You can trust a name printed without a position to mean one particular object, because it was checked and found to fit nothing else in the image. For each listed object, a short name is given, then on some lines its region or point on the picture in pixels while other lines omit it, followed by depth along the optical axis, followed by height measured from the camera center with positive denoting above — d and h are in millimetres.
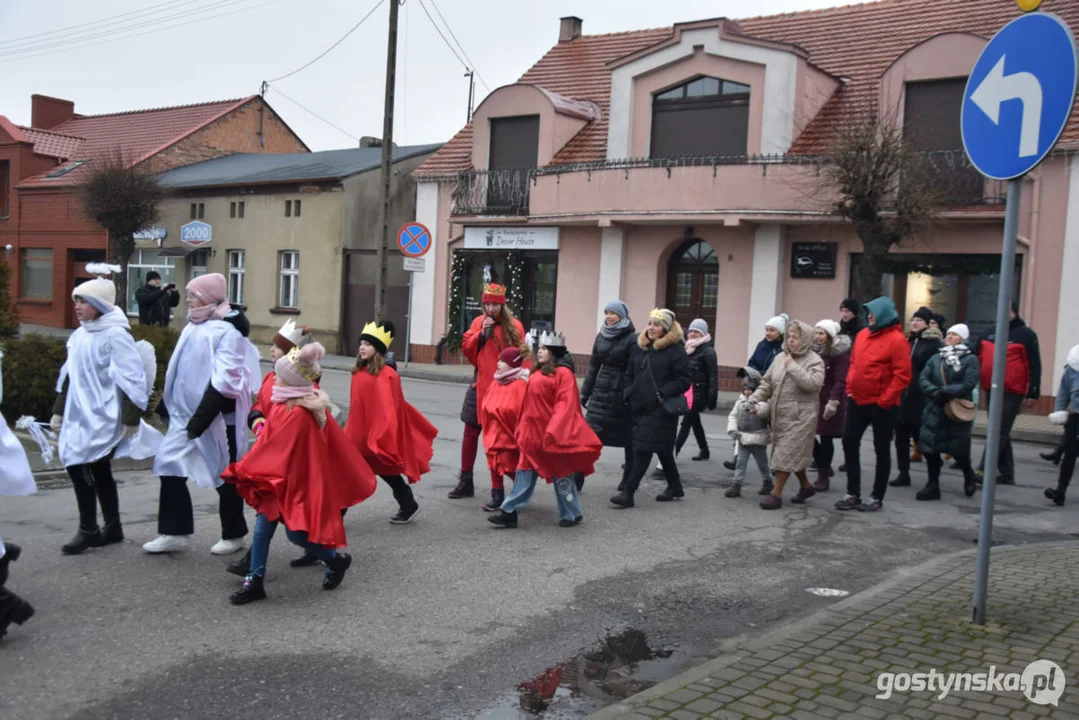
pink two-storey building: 18547 +2495
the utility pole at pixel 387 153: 21859 +3086
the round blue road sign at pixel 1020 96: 4879 +1163
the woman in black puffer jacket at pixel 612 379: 8734 -697
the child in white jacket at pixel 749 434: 9164 -1177
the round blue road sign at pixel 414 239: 21031 +1130
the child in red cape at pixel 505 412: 7711 -912
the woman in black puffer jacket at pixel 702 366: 10508 -642
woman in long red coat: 8477 -422
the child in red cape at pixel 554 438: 7566 -1080
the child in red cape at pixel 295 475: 5484 -1068
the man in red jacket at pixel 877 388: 8578 -645
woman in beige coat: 8672 -833
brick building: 35625 +4135
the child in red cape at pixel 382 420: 7164 -962
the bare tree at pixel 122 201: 29203 +2280
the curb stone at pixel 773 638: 4043 -1659
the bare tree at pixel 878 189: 17516 +2269
